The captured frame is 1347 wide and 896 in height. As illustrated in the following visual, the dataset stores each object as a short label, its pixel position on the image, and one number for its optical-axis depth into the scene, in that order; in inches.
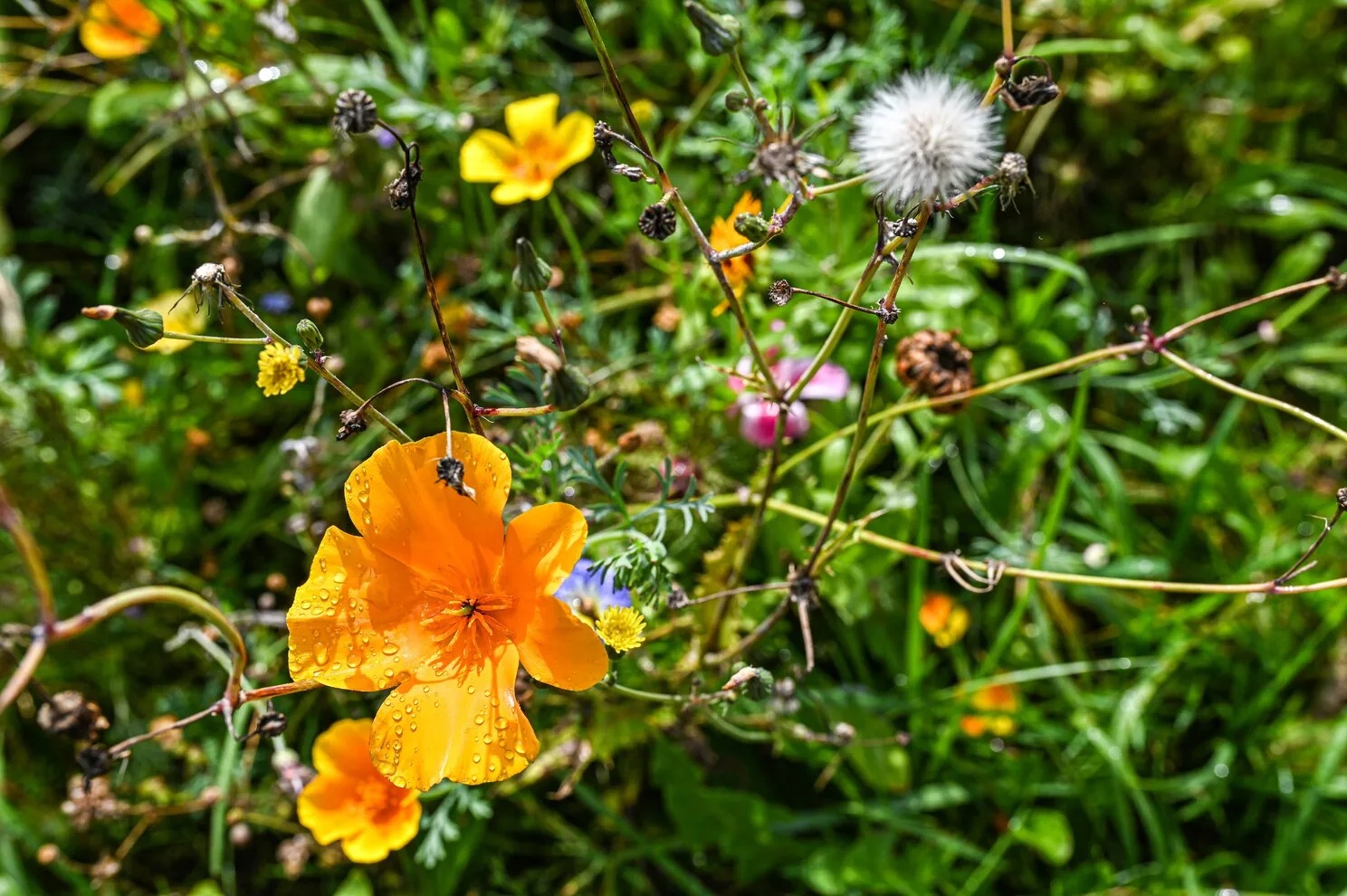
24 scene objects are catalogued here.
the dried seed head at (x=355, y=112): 14.9
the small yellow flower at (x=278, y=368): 15.1
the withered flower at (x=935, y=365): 17.3
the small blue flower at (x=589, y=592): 17.9
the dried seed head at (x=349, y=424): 14.9
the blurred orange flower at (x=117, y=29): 22.6
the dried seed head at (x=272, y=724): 15.9
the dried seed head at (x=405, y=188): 14.8
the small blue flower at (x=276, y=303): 22.1
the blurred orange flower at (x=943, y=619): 20.7
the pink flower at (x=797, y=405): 19.5
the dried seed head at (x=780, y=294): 14.8
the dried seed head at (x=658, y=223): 15.2
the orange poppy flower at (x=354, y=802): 18.2
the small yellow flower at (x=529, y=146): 20.4
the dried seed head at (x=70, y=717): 16.1
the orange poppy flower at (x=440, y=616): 15.4
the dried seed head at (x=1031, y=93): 14.5
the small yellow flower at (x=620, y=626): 15.5
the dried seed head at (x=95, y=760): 15.9
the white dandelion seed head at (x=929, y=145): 14.3
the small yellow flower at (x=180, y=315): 22.7
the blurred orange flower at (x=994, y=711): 20.6
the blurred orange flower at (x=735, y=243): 17.8
